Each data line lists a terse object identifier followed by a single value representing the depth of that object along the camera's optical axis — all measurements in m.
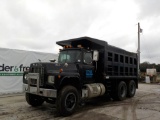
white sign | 8.08
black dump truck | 4.62
